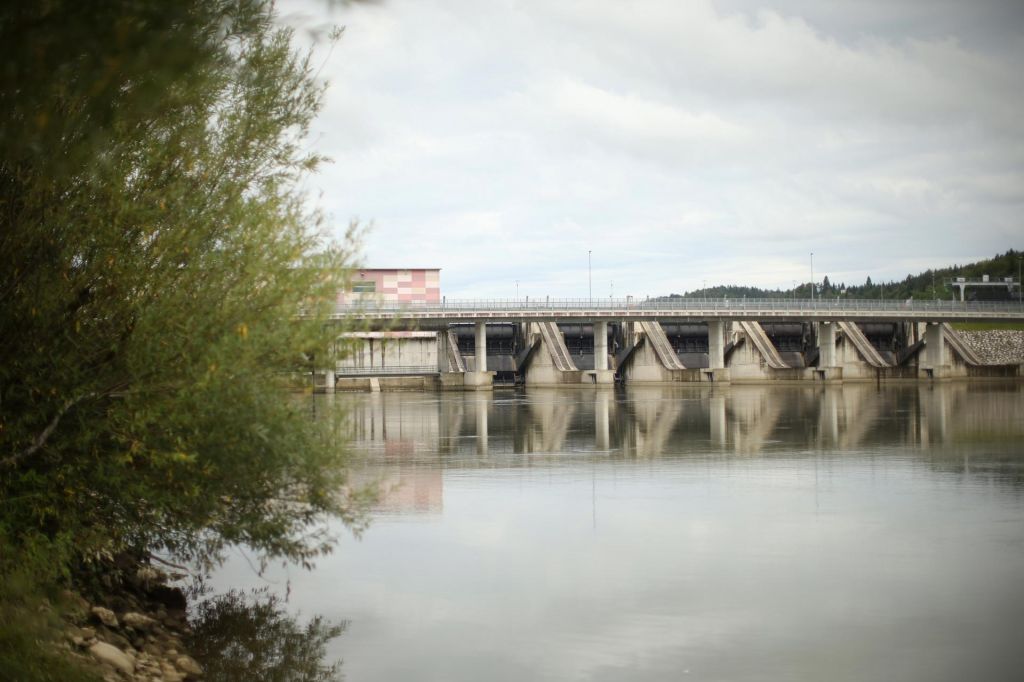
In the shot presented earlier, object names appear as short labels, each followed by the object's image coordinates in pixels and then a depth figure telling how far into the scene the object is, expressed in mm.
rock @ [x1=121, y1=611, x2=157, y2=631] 13352
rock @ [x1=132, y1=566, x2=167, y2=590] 15594
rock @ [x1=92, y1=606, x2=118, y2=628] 12719
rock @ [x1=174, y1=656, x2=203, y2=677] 12422
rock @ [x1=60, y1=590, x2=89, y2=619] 11312
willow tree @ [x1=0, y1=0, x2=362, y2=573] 11531
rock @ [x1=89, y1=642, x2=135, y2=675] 11406
